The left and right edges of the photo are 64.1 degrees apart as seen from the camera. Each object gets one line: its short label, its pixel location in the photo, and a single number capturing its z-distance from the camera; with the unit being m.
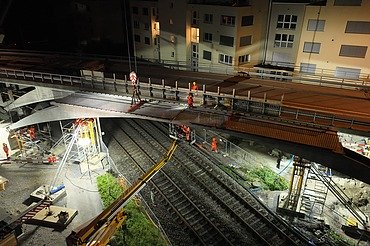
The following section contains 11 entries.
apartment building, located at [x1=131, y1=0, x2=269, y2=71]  27.75
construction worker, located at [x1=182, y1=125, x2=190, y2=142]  17.83
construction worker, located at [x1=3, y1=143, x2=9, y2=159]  22.13
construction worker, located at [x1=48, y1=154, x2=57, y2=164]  21.71
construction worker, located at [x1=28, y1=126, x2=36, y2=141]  23.59
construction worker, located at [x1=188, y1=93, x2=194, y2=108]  17.23
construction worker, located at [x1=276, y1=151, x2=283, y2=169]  20.97
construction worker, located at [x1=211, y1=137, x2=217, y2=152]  20.71
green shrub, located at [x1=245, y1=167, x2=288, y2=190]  19.14
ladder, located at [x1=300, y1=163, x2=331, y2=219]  16.88
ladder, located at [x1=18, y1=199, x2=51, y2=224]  16.13
